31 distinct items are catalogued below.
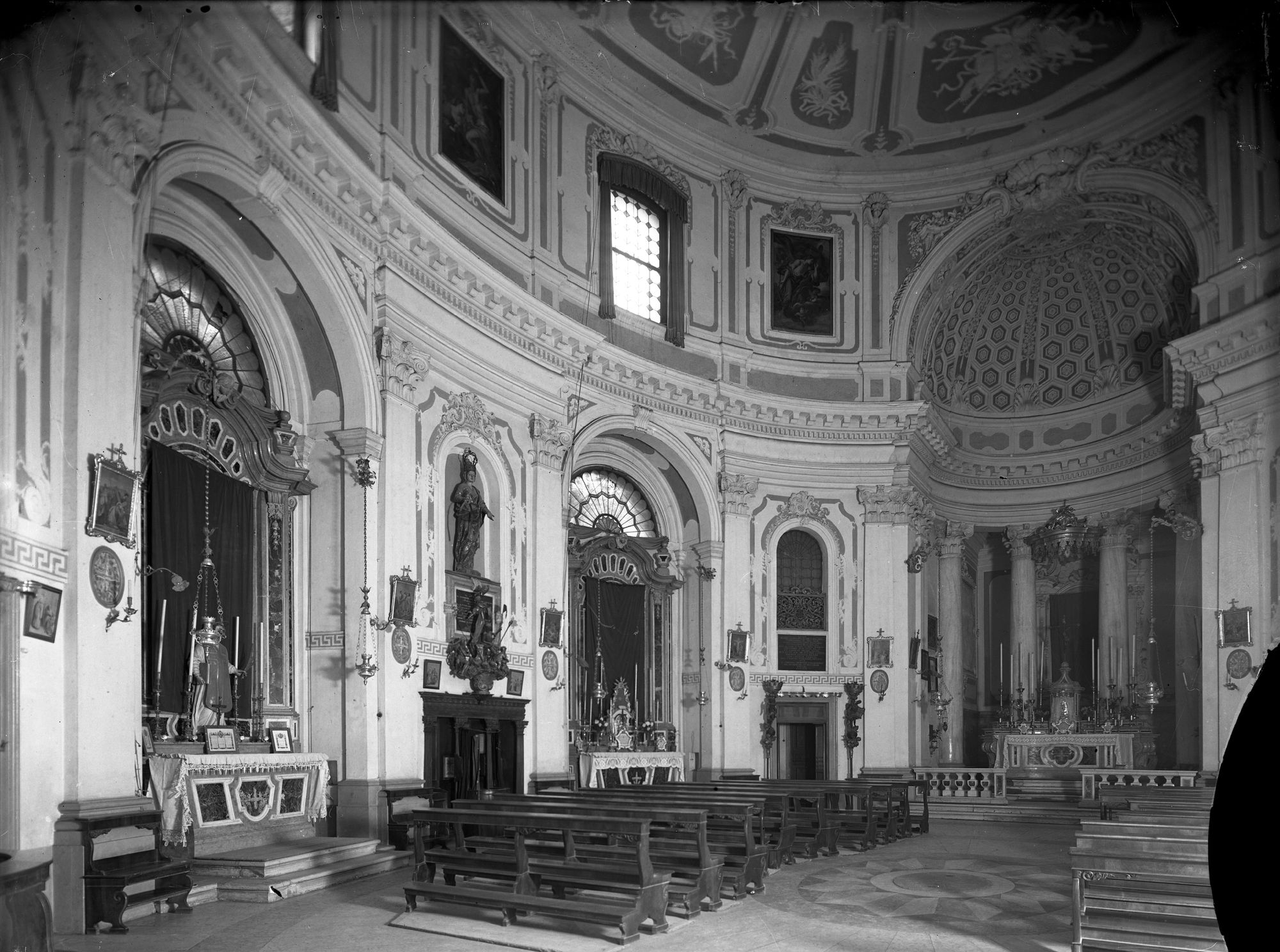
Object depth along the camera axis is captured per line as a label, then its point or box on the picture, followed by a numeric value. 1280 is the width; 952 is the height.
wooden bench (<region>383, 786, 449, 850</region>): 13.00
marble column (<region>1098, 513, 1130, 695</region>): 23.34
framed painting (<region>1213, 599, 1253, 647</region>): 17.17
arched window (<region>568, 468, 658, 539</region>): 20.48
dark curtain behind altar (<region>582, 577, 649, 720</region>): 19.98
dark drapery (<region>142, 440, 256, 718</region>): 11.49
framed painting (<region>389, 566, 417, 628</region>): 13.73
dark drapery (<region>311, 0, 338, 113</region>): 12.14
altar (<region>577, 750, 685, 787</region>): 17.98
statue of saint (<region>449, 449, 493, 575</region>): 15.54
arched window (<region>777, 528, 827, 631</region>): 22.09
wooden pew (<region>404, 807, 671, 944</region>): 8.43
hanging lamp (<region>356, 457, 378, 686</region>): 13.12
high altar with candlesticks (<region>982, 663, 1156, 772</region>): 20.66
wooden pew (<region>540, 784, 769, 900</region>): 10.55
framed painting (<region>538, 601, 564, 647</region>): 17.11
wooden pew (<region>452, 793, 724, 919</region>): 9.62
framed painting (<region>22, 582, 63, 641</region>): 7.76
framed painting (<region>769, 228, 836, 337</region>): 22.97
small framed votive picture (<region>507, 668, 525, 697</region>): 16.30
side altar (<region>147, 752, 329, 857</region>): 10.41
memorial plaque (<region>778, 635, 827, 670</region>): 21.88
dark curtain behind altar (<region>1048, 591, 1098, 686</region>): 24.78
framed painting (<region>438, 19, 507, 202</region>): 15.88
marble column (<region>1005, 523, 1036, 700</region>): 24.97
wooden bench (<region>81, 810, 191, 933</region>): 8.21
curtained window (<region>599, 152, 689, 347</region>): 19.81
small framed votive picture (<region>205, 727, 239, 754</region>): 11.45
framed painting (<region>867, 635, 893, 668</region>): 21.66
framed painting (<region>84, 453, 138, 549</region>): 8.59
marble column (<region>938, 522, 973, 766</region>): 23.84
